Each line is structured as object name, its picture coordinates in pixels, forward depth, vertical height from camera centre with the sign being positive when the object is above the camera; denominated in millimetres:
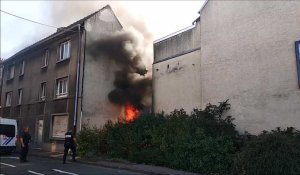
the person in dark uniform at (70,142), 10732 -911
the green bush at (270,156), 6809 -972
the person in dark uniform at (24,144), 10581 -1006
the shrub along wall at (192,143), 7230 -795
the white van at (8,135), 13148 -759
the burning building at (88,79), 14034 +2701
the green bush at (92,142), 11760 -994
